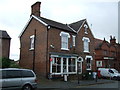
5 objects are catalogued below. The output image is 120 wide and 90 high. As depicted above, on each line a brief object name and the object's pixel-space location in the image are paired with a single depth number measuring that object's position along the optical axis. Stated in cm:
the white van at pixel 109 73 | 1556
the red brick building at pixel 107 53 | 2058
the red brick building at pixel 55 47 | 1162
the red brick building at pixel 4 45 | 1441
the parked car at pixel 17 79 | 615
